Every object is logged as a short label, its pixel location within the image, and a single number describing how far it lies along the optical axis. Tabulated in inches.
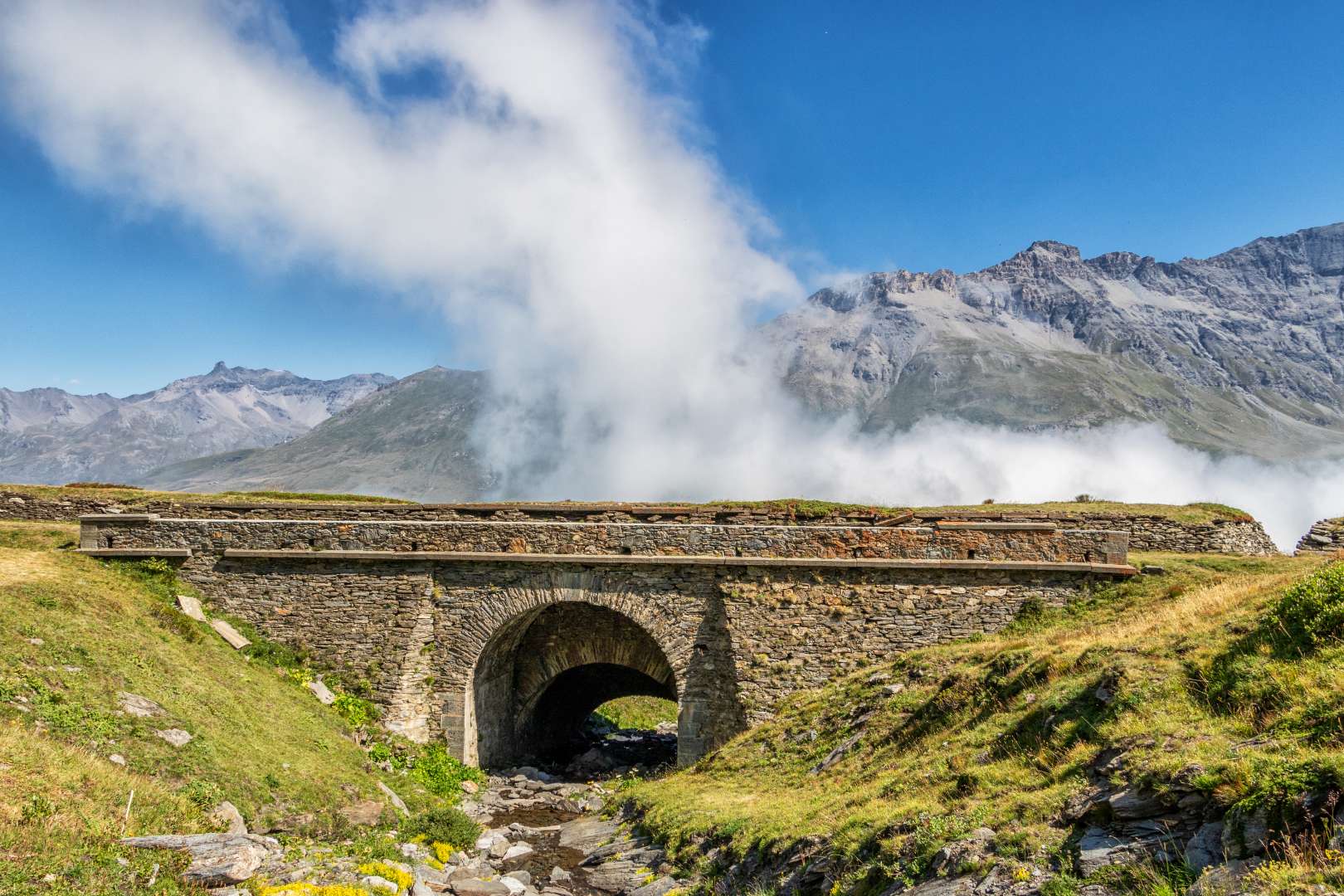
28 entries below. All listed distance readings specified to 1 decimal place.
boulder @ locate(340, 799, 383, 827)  614.8
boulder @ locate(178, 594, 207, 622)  868.0
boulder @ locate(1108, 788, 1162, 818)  314.5
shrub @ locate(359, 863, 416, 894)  506.6
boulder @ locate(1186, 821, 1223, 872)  275.0
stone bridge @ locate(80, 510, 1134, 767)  826.8
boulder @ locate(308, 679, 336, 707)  854.5
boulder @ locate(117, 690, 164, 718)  577.6
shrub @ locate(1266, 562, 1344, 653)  390.9
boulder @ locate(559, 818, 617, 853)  712.4
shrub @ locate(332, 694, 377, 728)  850.1
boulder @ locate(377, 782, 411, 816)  694.1
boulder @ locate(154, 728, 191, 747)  564.4
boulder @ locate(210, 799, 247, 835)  504.4
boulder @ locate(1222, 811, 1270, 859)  264.5
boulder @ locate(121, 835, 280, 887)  422.3
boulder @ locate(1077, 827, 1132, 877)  299.3
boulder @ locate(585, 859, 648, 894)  569.8
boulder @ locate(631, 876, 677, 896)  529.3
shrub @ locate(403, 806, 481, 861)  645.3
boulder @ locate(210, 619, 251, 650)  855.7
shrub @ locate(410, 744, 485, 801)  820.0
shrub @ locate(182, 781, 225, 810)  507.8
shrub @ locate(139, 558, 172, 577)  915.4
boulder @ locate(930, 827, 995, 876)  342.0
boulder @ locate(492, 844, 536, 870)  661.3
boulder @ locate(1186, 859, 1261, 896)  252.2
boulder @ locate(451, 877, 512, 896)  550.9
